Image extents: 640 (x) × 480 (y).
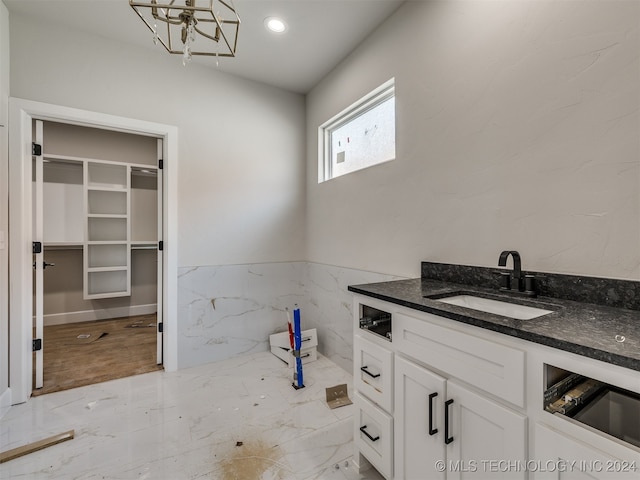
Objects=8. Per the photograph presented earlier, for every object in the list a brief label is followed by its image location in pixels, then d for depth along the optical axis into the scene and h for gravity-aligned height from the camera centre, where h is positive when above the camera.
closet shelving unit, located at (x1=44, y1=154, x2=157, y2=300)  3.86 +0.14
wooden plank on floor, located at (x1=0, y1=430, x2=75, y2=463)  1.60 -1.21
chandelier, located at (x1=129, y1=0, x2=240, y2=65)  1.15 +1.63
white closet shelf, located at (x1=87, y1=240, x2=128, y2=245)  3.91 -0.06
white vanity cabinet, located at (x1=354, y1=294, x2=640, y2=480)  0.71 -0.51
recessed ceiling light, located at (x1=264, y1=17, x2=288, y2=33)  2.18 +1.66
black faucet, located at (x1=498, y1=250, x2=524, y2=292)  1.29 -0.12
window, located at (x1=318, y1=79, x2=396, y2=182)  2.30 +0.95
